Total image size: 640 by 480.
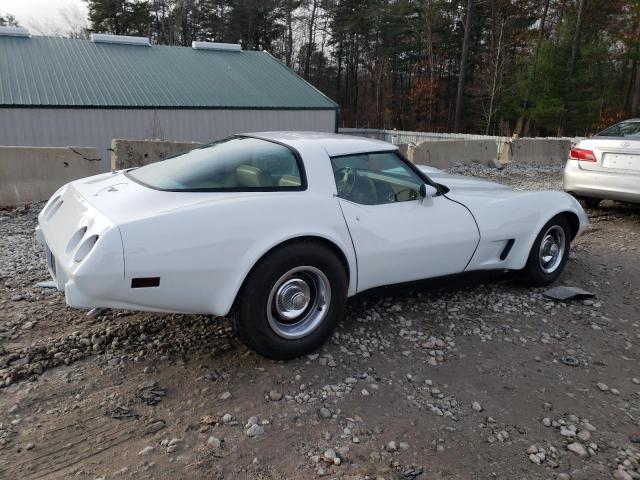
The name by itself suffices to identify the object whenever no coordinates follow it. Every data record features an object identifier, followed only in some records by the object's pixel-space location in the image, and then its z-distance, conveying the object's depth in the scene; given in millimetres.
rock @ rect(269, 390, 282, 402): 2848
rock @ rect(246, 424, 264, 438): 2559
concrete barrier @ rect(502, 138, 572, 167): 13719
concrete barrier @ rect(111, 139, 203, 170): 7355
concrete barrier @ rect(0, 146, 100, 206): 6773
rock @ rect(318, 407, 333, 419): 2727
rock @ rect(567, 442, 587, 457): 2562
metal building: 16625
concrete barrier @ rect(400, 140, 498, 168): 11507
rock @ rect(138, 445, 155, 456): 2387
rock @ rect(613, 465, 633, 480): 2408
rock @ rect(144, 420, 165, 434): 2551
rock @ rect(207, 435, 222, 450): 2453
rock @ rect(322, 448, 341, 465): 2402
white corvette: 2699
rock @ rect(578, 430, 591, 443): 2665
